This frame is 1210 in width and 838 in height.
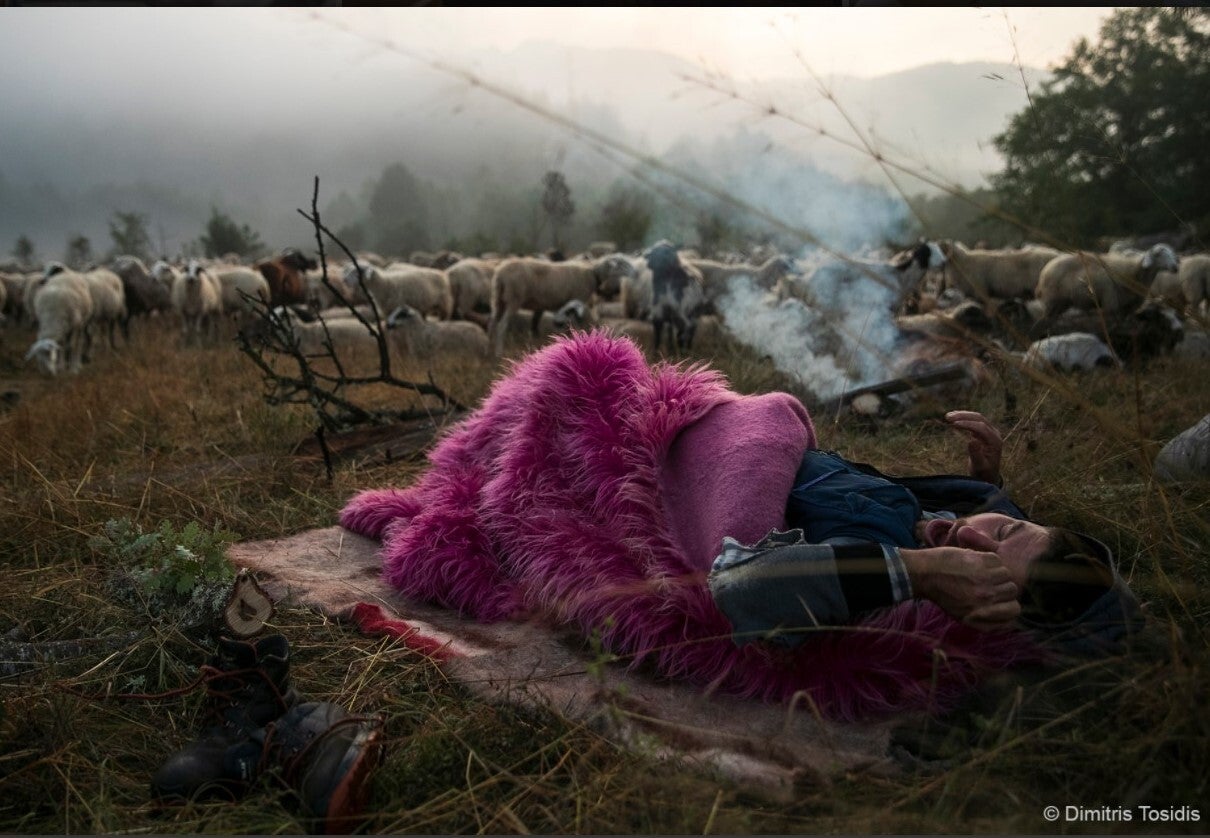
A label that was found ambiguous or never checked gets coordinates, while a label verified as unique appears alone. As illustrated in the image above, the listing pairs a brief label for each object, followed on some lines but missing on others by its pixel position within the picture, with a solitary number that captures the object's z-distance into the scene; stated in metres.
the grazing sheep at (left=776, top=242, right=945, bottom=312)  7.32
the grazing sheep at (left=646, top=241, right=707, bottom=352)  9.98
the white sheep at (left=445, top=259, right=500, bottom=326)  14.34
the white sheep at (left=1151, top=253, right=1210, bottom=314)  9.94
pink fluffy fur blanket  2.07
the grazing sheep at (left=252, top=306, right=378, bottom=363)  11.37
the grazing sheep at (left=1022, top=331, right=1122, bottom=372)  6.46
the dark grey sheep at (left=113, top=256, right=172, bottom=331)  14.40
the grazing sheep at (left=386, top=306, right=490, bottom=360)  11.00
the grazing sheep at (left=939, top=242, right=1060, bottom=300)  13.09
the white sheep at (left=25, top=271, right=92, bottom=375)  10.46
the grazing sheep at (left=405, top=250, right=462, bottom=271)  19.11
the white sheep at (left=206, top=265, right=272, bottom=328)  14.17
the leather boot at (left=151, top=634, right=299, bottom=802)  1.76
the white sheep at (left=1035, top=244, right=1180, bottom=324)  10.80
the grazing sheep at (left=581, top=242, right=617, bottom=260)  20.05
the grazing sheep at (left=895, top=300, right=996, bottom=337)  6.14
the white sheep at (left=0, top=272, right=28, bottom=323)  14.80
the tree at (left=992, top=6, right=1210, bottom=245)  9.59
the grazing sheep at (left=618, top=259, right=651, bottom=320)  11.70
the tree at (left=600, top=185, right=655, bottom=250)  17.61
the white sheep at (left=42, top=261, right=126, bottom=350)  12.81
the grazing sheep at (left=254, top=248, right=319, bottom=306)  15.09
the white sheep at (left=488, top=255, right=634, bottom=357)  12.45
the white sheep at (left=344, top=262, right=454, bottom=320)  13.28
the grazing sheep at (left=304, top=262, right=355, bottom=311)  14.98
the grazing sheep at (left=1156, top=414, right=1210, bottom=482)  3.09
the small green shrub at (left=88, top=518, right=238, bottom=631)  2.46
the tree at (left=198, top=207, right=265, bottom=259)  22.91
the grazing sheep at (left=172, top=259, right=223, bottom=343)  13.32
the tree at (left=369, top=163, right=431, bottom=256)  17.89
